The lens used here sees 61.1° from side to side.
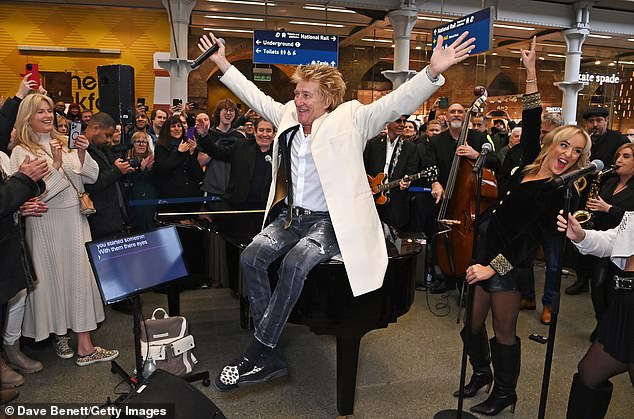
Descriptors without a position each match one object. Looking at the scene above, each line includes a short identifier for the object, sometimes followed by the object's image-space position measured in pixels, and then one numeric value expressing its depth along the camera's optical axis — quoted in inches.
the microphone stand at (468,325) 102.6
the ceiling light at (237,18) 491.2
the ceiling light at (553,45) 579.6
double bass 170.4
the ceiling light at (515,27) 510.9
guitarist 205.9
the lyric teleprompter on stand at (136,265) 108.9
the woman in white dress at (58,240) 130.4
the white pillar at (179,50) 384.8
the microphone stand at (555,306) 83.3
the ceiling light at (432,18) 486.7
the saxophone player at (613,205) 146.6
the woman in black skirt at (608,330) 86.9
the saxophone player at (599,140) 218.4
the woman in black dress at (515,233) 104.4
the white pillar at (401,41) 423.2
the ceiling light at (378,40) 561.6
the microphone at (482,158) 121.6
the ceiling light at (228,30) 524.1
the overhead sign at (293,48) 358.3
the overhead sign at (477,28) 275.0
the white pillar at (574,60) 479.4
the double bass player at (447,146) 202.7
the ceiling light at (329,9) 462.8
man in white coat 99.0
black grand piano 102.0
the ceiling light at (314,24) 504.9
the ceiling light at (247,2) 421.7
